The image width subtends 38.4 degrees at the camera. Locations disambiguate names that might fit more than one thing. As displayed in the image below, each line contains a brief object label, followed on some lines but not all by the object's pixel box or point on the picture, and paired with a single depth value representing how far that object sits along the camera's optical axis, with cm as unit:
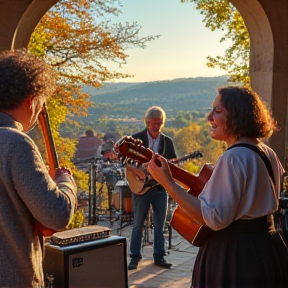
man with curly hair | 139
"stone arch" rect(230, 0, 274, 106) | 432
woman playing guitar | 179
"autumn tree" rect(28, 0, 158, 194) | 722
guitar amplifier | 241
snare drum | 556
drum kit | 568
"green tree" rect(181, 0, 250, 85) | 749
